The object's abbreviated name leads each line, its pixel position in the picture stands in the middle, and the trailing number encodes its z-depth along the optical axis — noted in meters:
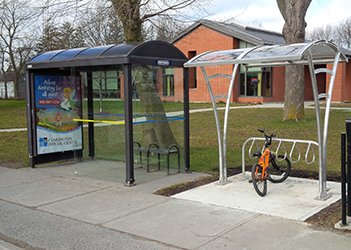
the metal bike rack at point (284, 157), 7.53
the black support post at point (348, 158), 4.84
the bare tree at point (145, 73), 8.97
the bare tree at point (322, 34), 63.64
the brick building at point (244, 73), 29.64
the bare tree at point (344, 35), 60.66
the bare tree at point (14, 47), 43.47
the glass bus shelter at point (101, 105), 8.11
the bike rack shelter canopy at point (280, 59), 5.88
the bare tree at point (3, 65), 51.15
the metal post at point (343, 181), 4.92
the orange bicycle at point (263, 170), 6.43
